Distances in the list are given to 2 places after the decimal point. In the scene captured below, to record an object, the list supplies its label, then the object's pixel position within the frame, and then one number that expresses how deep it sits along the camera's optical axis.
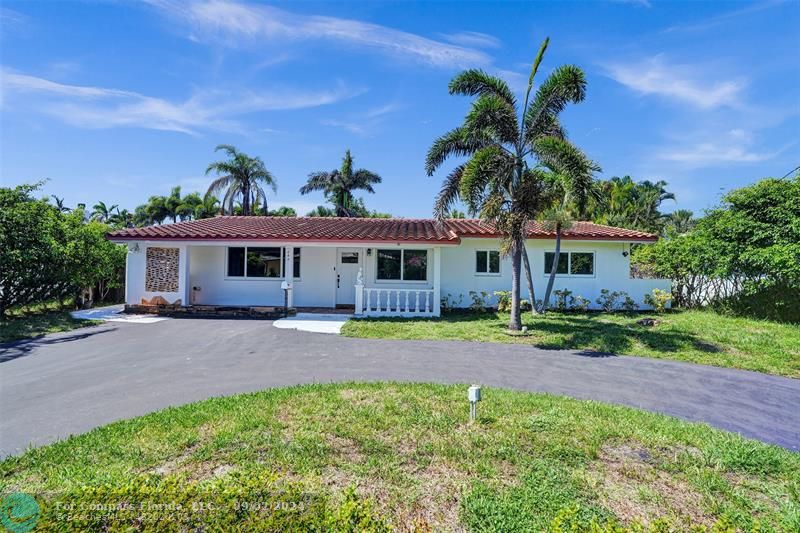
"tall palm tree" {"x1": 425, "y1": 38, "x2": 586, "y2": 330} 10.44
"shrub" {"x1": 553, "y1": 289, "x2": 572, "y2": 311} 15.17
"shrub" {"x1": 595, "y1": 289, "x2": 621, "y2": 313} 15.22
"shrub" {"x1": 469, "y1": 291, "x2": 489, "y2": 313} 15.00
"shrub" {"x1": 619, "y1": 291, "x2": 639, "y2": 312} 15.25
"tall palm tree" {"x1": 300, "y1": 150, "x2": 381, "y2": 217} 28.80
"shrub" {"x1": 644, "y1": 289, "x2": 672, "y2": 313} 14.65
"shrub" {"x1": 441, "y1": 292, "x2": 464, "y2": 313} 15.32
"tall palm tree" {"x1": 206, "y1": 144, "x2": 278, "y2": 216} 26.66
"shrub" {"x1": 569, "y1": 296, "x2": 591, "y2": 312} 15.03
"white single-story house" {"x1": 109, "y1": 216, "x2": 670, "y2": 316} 15.13
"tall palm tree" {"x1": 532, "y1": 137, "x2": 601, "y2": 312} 9.73
